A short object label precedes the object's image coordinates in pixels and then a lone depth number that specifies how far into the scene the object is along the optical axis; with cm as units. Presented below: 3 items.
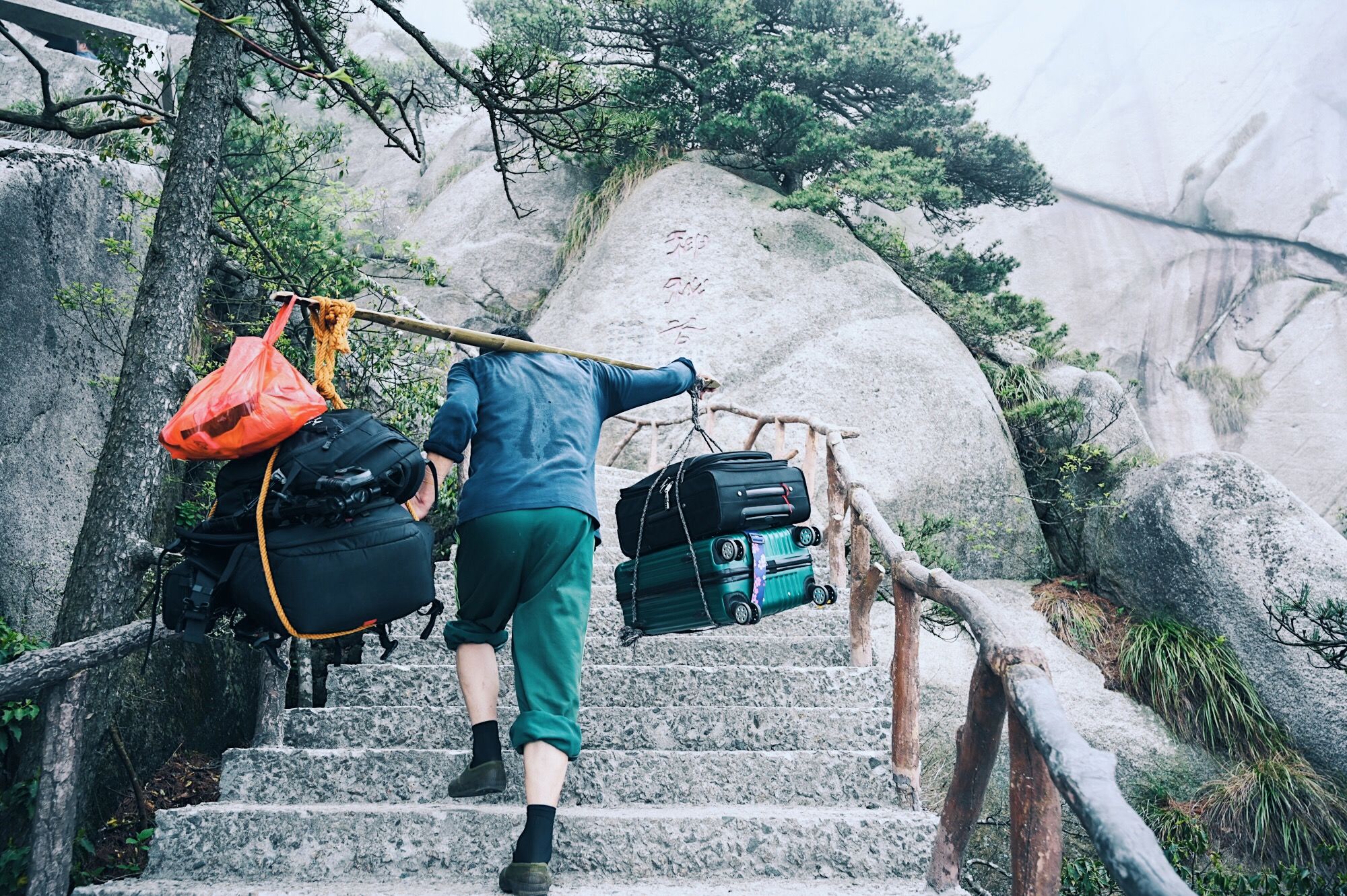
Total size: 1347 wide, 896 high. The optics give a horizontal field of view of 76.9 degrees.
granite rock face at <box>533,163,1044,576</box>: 946
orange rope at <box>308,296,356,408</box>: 290
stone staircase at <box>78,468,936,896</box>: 273
